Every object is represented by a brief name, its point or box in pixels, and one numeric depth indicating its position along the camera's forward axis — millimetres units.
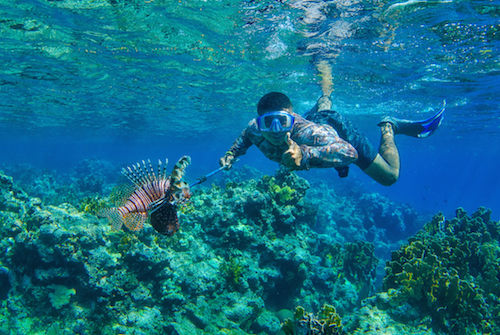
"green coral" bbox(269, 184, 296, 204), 8148
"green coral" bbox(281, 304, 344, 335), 3346
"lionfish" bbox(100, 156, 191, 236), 2549
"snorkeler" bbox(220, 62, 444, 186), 3293
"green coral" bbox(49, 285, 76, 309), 4895
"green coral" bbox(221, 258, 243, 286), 5805
